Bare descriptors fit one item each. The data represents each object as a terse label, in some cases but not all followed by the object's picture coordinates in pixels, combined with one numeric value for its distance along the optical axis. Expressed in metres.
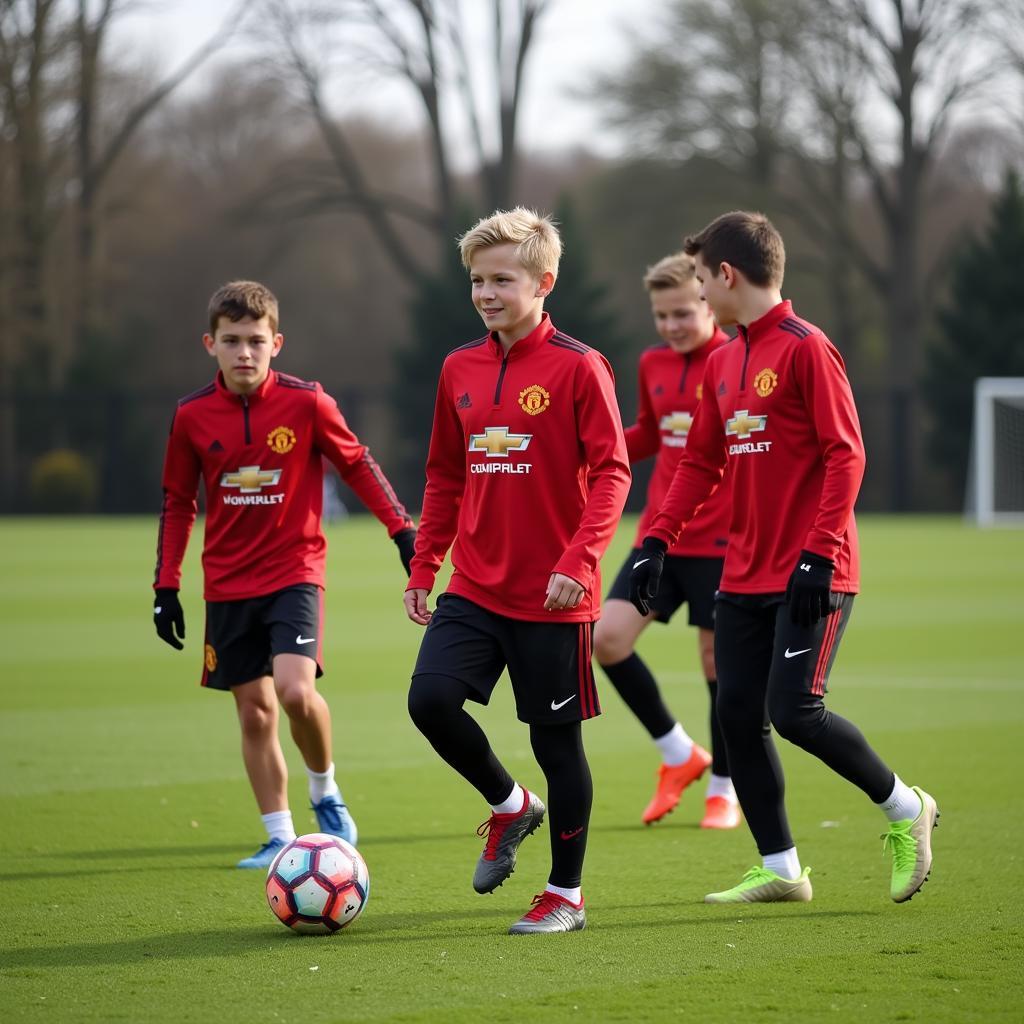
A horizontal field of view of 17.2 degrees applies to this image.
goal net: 70.06
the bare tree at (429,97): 80.50
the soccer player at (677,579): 14.02
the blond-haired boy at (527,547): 10.01
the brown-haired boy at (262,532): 12.30
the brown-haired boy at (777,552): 10.25
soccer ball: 9.98
